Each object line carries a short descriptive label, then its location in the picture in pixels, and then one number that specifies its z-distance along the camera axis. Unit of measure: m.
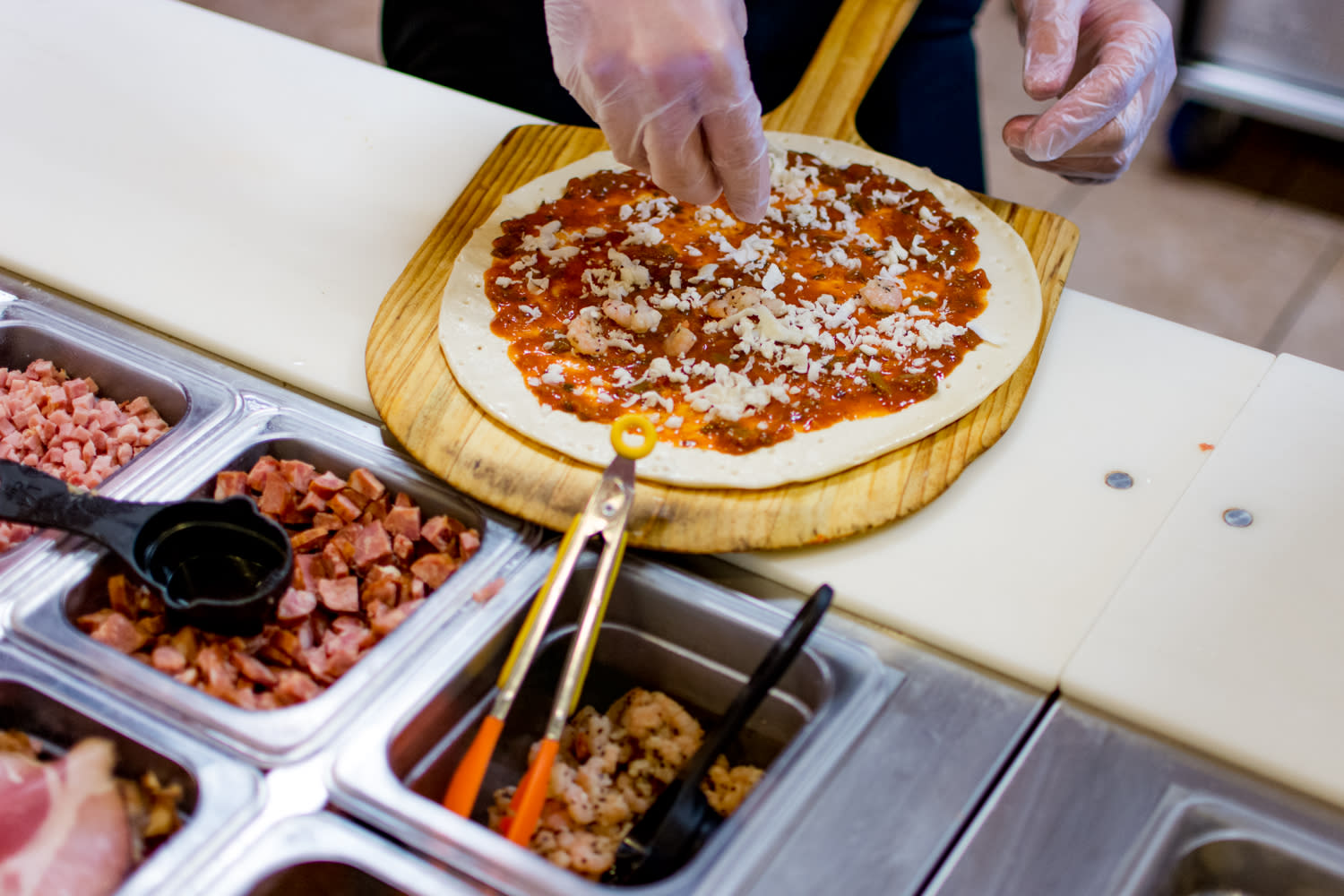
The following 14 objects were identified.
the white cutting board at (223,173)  1.69
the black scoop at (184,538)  1.22
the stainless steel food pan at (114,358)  1.52
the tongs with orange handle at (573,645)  1.09
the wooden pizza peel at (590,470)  1.38
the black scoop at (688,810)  1.07
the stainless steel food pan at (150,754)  1.02
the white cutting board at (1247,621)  1.17
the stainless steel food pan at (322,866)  1.01
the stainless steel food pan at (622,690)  1.03
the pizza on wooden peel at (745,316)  1.50
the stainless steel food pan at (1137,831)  1.05
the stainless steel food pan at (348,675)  1.12
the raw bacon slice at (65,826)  1.03
